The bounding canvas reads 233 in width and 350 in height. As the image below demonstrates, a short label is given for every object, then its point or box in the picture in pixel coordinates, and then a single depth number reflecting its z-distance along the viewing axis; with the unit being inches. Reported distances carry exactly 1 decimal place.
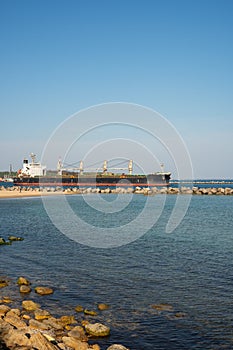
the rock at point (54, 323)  489.5
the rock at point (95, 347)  430.2
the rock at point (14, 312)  512.2
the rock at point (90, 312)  544.7
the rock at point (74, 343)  425.5
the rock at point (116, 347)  415.0
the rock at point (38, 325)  474.0
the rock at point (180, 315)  538.0
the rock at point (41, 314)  518.2
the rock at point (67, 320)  510.9
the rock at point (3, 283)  676.3
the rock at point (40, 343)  377.9
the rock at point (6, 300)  589.9
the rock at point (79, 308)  559.1
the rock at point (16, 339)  374.3
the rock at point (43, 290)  636.1
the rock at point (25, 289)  642.2
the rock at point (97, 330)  475.8
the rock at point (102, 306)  567.2
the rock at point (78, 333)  462.6
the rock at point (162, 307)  564.7
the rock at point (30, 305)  557.0
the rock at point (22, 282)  678.5
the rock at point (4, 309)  516.6
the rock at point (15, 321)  466.6
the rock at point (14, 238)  1145.5
